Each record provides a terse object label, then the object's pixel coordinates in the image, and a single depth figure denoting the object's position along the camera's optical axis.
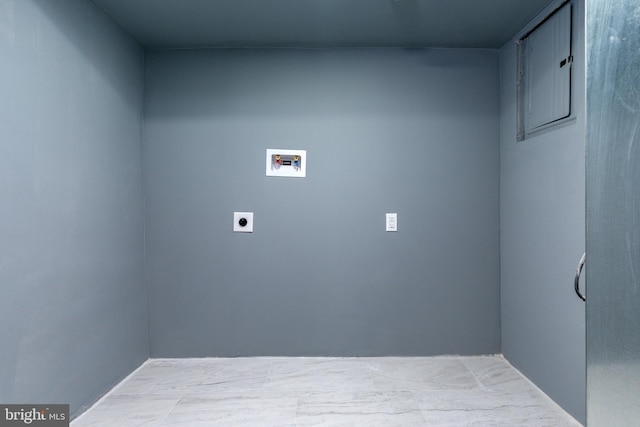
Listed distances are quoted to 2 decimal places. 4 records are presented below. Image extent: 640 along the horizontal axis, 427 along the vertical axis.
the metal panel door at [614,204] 0.59
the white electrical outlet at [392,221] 2.50
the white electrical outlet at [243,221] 2.50
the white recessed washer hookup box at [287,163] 2.50
